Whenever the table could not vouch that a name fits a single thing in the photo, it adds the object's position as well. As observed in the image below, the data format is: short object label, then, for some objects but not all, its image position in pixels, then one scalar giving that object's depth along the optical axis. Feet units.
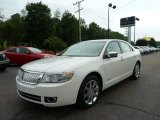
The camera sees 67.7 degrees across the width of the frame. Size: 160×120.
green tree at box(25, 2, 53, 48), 82.76
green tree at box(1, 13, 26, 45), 73.00
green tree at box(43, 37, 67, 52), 68.57
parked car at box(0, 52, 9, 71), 18.53
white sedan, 7.33
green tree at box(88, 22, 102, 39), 159.62
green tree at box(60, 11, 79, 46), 115.45
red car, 23.32
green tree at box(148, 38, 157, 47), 187.92
